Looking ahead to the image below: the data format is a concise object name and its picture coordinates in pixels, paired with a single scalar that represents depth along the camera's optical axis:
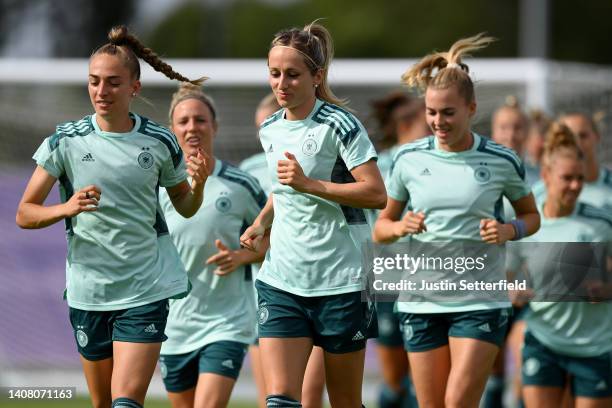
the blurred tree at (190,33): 82.69
